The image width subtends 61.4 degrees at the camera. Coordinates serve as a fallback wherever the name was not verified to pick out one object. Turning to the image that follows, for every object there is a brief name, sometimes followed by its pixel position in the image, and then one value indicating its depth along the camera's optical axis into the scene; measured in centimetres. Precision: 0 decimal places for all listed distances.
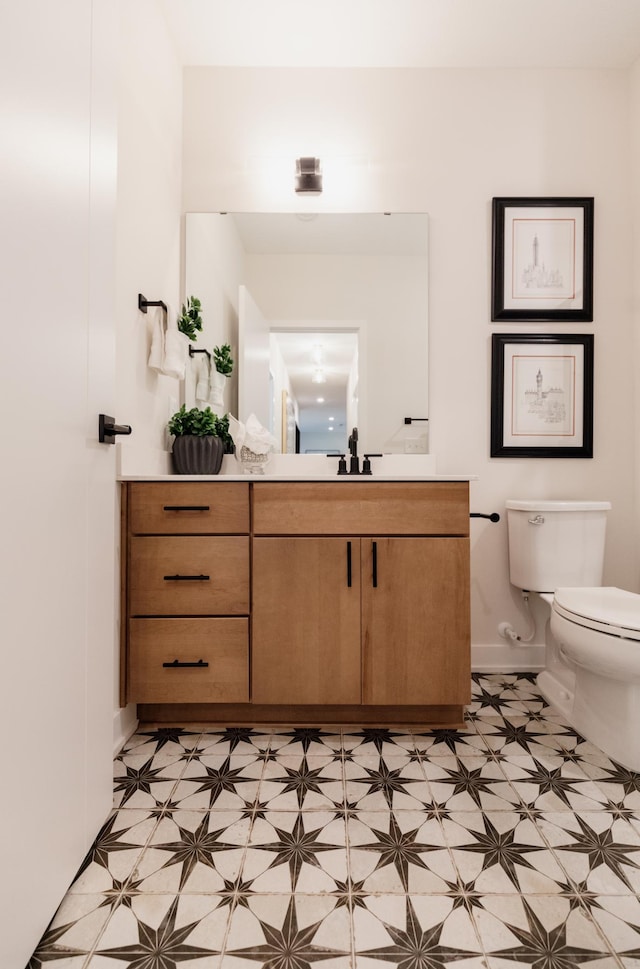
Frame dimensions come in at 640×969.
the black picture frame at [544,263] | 235
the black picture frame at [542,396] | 236
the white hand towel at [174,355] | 193
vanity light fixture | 226
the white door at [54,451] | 85
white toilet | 150
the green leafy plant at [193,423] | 213
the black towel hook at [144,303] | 187
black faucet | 219
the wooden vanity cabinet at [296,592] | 175
